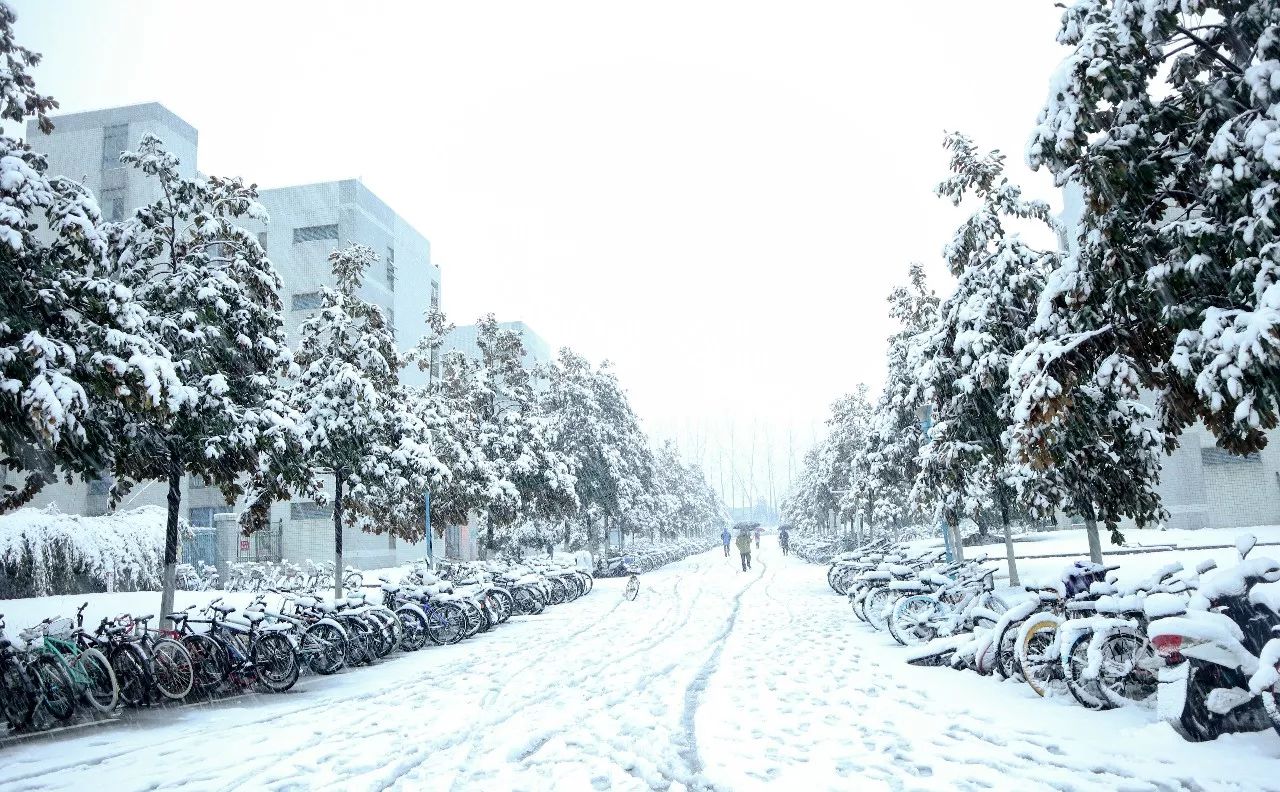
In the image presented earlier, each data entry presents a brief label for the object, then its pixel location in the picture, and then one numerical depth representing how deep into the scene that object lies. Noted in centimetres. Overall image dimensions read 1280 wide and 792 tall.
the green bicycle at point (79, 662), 769
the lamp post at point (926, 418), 1546
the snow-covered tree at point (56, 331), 616
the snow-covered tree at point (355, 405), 1345
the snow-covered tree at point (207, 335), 955
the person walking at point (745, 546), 3012
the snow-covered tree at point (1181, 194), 467
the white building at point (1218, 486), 2609
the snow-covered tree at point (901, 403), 1738
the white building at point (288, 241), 3419
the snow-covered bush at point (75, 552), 1775
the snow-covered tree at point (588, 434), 3161
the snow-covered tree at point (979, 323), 1014
